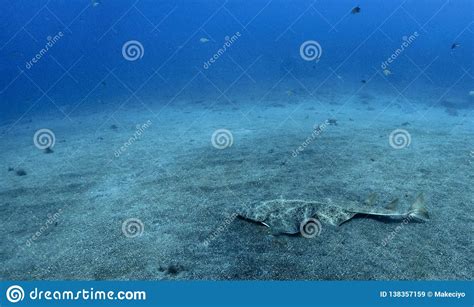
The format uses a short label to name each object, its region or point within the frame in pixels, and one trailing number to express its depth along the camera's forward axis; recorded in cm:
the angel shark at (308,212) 609
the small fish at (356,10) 1163
